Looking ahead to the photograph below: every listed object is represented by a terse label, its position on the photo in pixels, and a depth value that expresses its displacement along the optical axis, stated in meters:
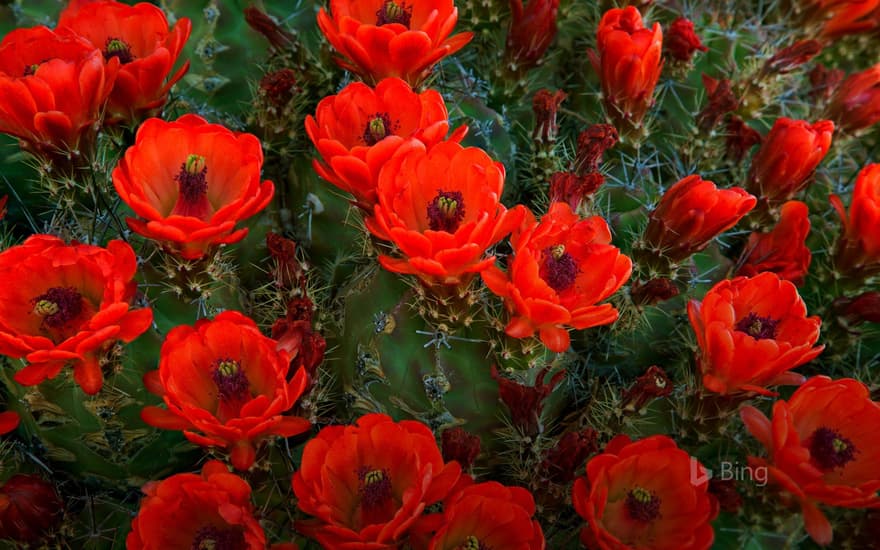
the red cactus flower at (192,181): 0.55
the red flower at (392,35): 0.59
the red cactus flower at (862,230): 0.62
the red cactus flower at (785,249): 0.64
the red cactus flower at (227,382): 0.54
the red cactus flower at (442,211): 0.54
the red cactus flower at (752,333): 0.57
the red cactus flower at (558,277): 0.55
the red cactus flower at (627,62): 0.63
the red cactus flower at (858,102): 0.68
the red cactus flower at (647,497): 0.56
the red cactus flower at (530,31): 0.65
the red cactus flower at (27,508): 0.56
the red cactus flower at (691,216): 0.59
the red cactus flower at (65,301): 0.54
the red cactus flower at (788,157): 0.63
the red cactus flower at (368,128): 0.56
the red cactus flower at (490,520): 0.55
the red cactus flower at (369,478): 0.54
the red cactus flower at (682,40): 0.66
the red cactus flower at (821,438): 0.57
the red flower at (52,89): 0.56
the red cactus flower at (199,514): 0.54
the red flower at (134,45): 0.59
